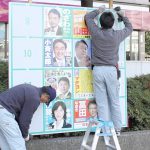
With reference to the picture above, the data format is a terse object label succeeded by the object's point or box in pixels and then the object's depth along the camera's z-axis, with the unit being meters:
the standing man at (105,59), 6.47
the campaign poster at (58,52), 6.36
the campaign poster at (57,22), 6.35
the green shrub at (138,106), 7.59
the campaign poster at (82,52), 6.59
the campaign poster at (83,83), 6.59
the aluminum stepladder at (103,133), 5.65
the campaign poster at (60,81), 6.38
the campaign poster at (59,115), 6.38
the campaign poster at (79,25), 6.56
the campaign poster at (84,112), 6.61
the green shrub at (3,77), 6.78
